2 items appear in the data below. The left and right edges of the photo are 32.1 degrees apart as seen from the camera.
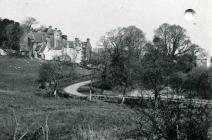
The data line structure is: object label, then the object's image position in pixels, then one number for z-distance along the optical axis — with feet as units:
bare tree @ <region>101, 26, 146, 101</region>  184.55
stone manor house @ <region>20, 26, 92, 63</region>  338.40
